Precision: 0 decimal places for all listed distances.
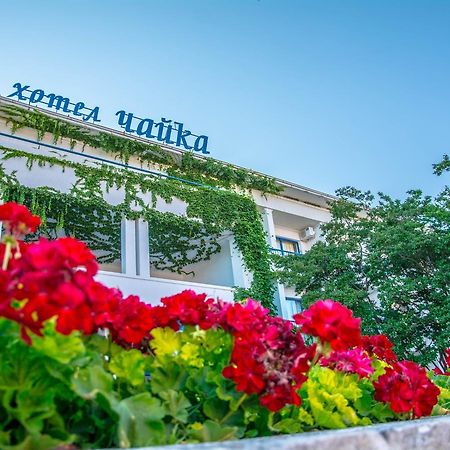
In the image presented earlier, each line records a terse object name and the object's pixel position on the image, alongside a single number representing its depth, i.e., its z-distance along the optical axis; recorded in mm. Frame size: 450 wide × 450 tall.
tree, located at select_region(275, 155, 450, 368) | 9289
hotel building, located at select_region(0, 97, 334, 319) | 9570
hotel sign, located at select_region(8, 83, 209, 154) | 10844
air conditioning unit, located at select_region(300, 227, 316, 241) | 14492
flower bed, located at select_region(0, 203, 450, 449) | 862
